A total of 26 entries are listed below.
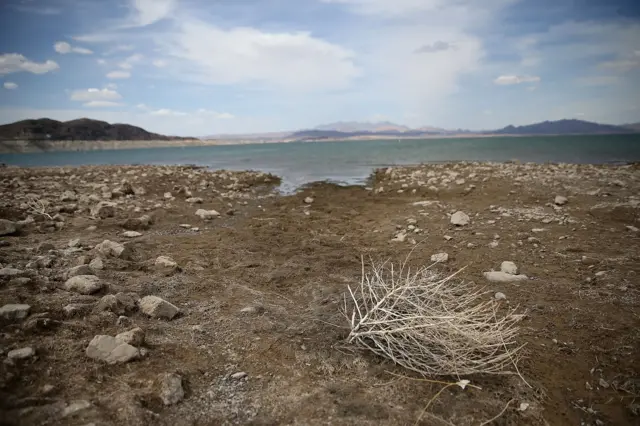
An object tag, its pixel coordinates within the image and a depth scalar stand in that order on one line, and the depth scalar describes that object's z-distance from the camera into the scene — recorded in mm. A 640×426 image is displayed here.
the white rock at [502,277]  4266
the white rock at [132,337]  2635
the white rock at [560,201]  7381
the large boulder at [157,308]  3193
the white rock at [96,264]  3979
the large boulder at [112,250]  4447
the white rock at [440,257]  4918
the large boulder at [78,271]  3649
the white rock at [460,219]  6384
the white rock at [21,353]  2296
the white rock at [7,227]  5062
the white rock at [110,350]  2492
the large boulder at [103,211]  6555
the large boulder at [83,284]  3369
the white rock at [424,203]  8234
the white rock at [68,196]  8052
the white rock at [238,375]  2553
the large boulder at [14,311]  2701
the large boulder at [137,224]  6174
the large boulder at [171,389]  2230
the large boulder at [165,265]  4285
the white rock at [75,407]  1979
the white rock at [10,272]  3419
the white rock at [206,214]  7571
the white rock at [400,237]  5949
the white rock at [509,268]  4426
